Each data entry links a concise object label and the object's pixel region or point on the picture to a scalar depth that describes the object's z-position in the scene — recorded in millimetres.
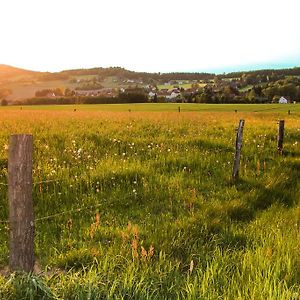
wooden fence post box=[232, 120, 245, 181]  11148
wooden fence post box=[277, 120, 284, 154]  15362
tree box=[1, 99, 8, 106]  97562
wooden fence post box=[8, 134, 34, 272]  4934
